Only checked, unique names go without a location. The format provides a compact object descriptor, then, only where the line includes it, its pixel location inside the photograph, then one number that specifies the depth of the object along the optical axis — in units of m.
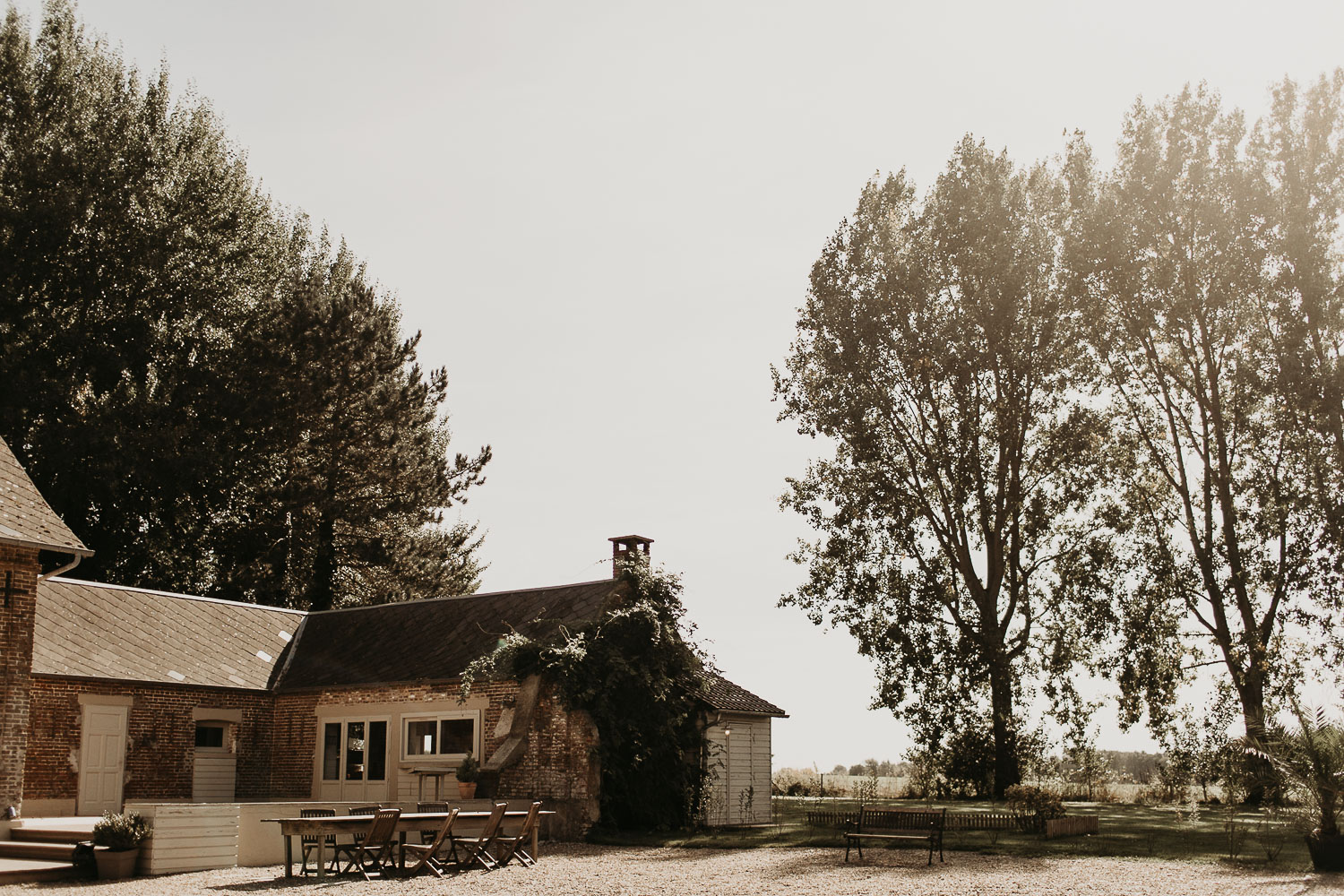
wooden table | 13.81
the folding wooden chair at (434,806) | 18.07
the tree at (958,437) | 27.02
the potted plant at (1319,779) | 14.15
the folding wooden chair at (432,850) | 14.23
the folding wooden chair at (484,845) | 14.91
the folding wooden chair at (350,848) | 14.64
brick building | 18.95
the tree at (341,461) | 31.59
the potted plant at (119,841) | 14.23
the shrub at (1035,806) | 18.39
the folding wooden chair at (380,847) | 13.90
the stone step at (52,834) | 15.24
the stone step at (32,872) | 13.77
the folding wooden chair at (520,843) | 15.38
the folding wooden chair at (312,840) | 14.48
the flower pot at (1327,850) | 14.05
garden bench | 15.49
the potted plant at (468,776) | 19.14
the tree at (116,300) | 27.70
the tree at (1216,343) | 24.78
